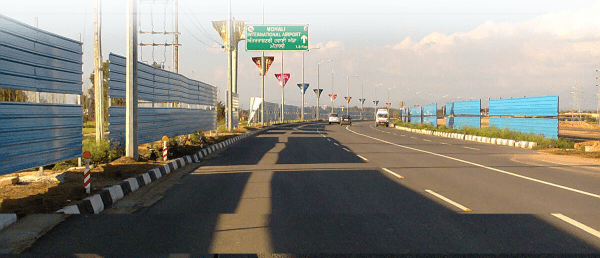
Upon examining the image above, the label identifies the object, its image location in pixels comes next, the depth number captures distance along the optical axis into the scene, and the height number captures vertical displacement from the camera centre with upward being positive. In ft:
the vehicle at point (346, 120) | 266.49 -2.41
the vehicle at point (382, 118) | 244.01 -1.27
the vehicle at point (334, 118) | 275.24 -1.48
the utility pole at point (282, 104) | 249.75 +5.21
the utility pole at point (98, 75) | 83.12 +6.62
